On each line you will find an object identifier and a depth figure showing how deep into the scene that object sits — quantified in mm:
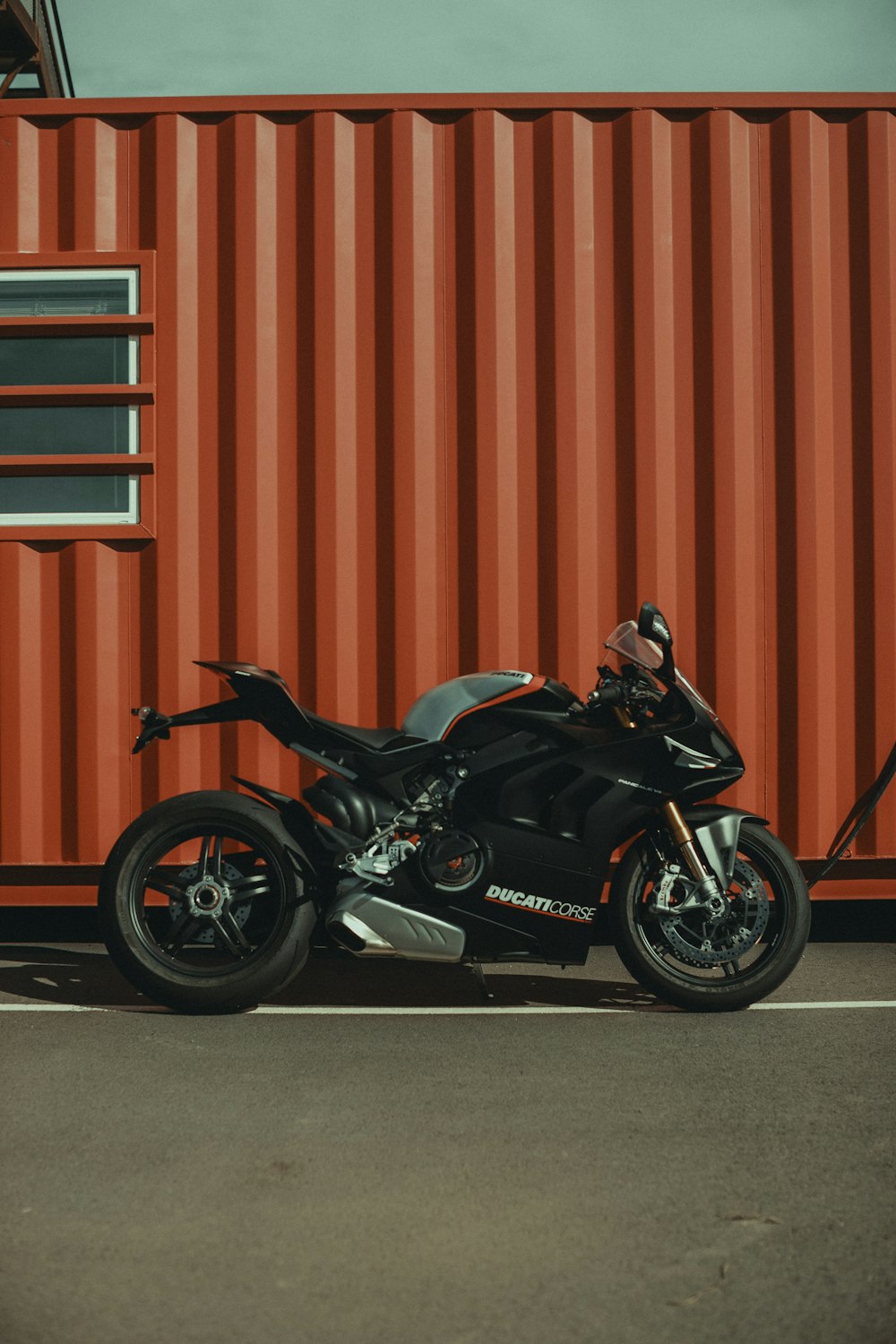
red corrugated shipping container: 4668
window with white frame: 4676
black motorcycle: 3799
